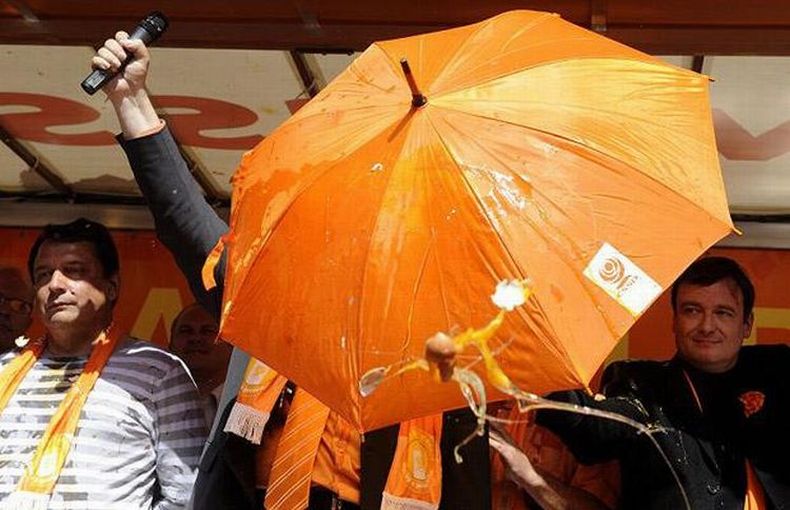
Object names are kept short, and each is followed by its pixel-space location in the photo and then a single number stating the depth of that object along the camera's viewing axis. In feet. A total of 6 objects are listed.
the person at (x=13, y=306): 16.37
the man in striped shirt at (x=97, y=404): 11.53
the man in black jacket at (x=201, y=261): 10.62
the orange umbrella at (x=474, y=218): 8.13
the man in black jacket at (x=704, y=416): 11.22
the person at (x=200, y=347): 16.21
